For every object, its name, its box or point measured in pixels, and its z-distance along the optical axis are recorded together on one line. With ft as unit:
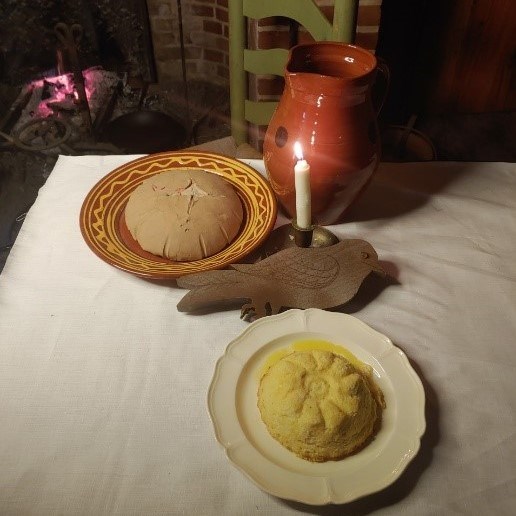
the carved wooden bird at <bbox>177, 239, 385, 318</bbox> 2.54
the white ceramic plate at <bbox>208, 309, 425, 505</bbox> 1.89
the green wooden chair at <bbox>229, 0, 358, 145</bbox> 3.58
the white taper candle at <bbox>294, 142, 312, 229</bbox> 2.48
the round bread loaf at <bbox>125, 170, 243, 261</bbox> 2.77
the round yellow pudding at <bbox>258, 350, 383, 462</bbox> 1.96
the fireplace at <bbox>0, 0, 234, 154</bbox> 7.78
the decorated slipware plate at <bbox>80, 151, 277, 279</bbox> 2.70
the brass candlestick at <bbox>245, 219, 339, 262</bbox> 2.88
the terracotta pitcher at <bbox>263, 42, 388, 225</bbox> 2.65
